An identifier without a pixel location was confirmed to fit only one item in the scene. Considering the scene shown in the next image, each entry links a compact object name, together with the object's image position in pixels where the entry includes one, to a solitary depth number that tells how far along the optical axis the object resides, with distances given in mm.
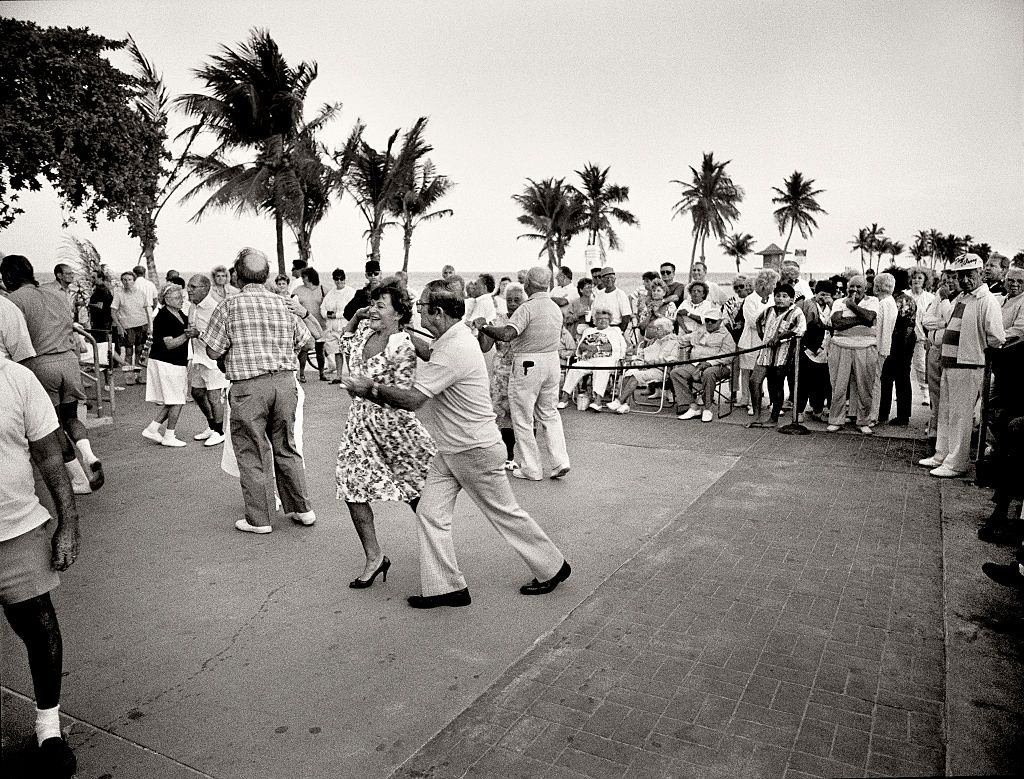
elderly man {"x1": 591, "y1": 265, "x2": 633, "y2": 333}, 11977
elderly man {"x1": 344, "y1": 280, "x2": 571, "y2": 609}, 4219
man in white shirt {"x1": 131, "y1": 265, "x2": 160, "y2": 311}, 14391
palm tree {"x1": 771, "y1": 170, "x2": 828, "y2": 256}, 70312
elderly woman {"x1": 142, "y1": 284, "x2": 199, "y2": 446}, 8039
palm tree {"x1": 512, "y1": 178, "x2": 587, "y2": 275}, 47781
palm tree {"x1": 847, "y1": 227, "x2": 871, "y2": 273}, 94500
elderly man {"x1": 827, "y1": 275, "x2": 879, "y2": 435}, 9273
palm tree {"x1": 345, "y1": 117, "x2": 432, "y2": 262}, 30656
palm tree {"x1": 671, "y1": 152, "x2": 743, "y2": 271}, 51781
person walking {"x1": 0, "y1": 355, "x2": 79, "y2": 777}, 2889
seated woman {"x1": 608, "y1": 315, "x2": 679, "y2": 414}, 11305
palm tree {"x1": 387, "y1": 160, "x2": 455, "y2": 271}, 34781
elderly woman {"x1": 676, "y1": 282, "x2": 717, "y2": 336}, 11028
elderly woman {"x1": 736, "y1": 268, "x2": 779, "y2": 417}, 10320
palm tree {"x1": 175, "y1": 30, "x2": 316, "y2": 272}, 26125
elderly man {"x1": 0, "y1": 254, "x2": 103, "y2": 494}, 6137
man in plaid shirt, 5527
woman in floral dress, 4586
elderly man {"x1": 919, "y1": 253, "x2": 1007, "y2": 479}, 6949
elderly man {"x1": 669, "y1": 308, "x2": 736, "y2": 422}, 10664
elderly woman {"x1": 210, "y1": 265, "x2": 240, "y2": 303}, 9784
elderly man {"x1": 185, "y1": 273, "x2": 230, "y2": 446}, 8289
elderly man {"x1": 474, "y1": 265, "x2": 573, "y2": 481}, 7062
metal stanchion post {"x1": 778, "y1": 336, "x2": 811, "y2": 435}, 9430
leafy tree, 16403
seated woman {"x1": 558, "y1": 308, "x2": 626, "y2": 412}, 11414
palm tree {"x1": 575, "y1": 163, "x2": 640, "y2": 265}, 49406
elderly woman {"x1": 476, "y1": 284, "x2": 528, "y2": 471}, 7527
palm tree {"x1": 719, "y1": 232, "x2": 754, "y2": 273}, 82875
